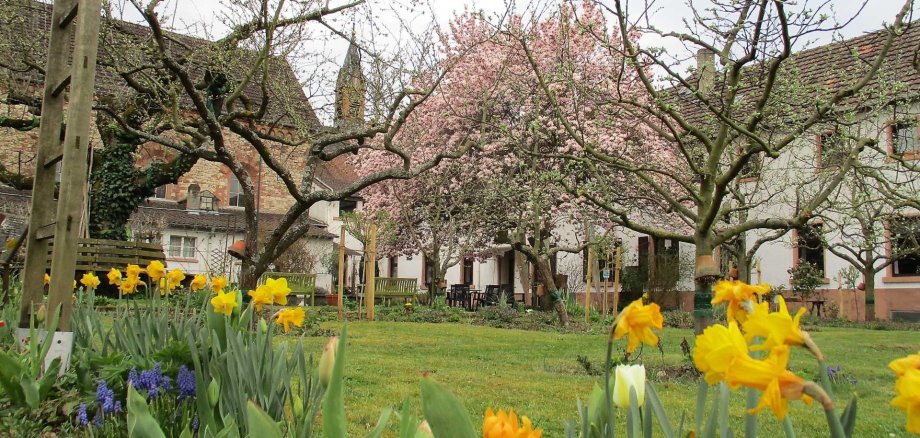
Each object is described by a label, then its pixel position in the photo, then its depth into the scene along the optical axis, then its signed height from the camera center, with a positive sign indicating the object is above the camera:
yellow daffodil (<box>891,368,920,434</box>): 0.65 -0.09
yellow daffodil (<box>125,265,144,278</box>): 3.80 +0.11
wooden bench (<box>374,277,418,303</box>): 18.45 +0.19
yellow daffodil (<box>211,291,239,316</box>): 2.58 -0.04
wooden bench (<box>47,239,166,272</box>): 7.56 +0.41
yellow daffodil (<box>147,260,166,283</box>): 3.63 +0.11
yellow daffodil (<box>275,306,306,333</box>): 2.80 -0.09
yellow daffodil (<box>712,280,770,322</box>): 1.17 +0.01
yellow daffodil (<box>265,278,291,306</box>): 2.74 +0.02
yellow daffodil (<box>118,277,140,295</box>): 3.78 +0.04
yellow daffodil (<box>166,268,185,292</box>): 3.88 +0.08
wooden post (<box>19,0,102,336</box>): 3.12 +0.60
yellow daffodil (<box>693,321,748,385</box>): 0.80 -0.06
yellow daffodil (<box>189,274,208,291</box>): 3.74 +0.05
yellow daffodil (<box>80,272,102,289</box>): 4.29 +0.07
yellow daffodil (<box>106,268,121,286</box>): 4.13 +0.09
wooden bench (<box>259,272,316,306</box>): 16.95 +0.29
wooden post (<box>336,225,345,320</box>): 13.74 +0.61
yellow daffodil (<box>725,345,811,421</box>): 0.72 -0.08
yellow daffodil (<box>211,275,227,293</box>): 3.07 +0.04
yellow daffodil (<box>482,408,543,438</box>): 0.81 -0.15
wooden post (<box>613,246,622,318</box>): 14.24 +0.56
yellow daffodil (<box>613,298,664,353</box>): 1.20 -0.04
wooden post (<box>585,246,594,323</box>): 14.15 -0.05
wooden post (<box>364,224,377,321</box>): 13.74 +0.50
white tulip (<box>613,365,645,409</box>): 1.27 -0.15
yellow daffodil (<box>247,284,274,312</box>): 2.73 -0.01
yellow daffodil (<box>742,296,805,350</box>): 0.79 -0.03
